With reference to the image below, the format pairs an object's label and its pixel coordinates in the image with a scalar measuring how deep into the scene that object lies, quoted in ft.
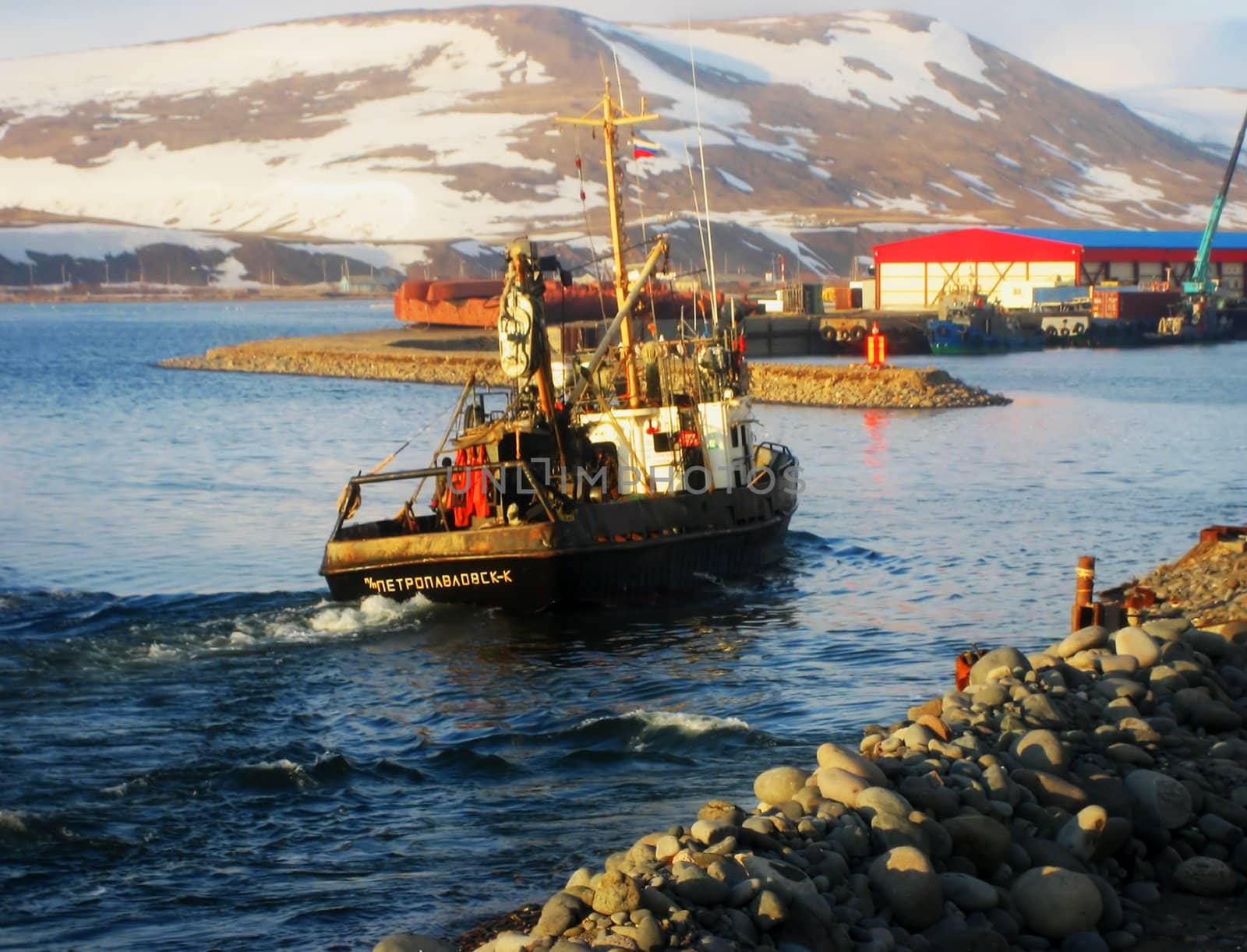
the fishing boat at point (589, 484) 69.67
